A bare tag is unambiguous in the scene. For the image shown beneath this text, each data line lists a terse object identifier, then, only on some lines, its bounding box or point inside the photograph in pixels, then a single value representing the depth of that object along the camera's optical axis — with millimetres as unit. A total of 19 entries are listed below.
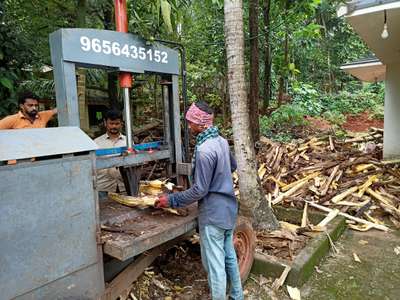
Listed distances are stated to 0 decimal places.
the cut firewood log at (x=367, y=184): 6432
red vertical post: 3307
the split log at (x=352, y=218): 5493
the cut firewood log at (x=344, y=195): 6234
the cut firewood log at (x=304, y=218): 5277
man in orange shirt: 4234
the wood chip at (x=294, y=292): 3628
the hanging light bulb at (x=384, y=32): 4768
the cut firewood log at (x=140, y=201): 3224
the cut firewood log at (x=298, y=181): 6848
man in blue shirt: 2932
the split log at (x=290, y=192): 6307
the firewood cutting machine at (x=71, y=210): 2014
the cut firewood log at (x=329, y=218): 5259
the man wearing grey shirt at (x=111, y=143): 4422
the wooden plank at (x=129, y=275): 2738
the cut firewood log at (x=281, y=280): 3766
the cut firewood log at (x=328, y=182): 6520
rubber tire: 3799
